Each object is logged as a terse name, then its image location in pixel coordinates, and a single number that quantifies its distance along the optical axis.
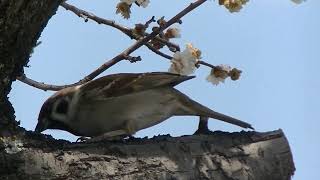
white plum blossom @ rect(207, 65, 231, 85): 4.86
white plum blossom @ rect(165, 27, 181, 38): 5.13
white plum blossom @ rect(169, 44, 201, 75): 4.73
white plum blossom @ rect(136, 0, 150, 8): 4.69
